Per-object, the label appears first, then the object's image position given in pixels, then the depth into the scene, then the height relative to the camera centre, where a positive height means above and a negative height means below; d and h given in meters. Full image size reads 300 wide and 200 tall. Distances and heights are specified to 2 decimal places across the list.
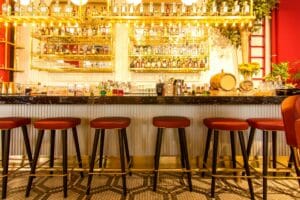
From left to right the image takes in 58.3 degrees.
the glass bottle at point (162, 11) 3.81 +1.28
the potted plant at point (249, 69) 3.56 +0.44
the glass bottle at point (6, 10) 3.69 +1.27
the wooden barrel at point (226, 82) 3.36 +0.25
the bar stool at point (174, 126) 2.60 -0.29
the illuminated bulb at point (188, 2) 3.66 +1.36
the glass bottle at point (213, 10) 3.70 +1.27
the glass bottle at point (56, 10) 3.87 +1.33
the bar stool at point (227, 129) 2.50 -0.25
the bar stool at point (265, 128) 2.48 -0.24
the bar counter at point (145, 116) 3.14 -0.17
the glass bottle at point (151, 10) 3.81 +1.30
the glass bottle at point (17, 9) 3.74 +1.31
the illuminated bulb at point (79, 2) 3.65 +1.36
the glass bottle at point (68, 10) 3.97 +1.35
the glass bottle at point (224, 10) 3.70 +1.27
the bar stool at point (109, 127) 2.51 -0.24
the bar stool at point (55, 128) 2.49 -0.25
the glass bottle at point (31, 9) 3.78 +1.30
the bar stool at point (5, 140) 2.53 -0.37
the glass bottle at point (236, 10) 3.72 +1.28
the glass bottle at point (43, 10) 3.80 +1.29
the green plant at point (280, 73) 3.61 +0.40
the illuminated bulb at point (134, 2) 3.76 +1.40
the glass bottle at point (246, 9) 3.72 +1.29
